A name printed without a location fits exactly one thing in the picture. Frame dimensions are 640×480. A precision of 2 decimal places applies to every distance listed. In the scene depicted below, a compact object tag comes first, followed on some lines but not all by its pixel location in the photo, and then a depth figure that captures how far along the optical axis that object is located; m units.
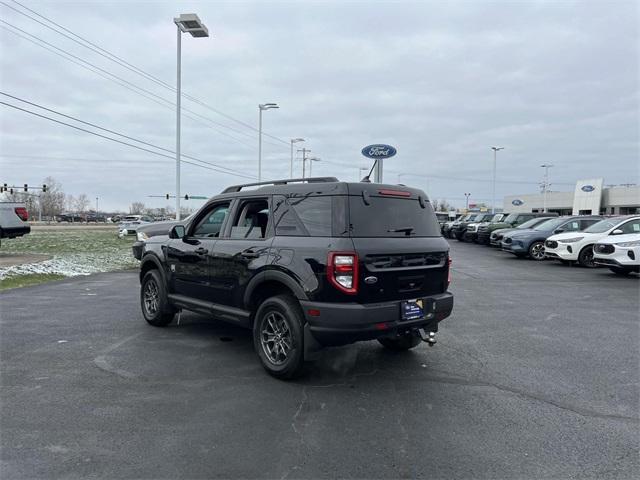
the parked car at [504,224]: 24.59
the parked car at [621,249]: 12.30
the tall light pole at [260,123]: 30.28
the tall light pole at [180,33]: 17.69
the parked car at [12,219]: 15.59
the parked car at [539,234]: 17.66
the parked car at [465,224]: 29.45
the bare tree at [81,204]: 144.00
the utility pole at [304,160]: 55.46
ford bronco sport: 4.34
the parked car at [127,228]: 35.15
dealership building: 57.03
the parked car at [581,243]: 15.16
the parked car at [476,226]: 27.11
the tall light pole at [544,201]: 71.88
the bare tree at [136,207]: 153.00
